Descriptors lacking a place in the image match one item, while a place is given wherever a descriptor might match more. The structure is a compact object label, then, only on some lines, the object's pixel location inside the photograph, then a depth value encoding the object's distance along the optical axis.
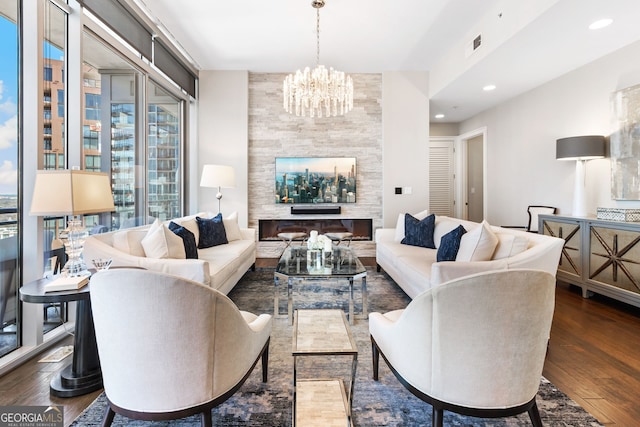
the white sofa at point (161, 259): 2.24
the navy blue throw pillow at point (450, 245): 2.71
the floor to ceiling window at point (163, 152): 3.98
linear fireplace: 5.38
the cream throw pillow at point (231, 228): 4.22
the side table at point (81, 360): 1.71
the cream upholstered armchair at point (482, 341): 1.11
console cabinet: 2.82
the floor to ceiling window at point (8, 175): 2.02
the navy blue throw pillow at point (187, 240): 2.96
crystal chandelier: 3.50
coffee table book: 1.68
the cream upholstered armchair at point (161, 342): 1.11
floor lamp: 4.36
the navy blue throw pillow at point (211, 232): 3.79
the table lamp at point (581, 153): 3.46
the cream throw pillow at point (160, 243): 2.53
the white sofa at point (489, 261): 2.20
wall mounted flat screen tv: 5.27
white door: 6.83
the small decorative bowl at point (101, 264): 1.83
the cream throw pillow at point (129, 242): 2.44
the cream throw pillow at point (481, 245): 2.40
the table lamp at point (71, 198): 1.66
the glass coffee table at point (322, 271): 2.60
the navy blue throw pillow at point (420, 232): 3.78
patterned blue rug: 1.50
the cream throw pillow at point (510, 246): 2.34
